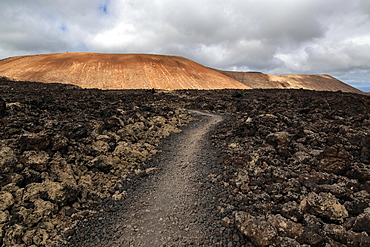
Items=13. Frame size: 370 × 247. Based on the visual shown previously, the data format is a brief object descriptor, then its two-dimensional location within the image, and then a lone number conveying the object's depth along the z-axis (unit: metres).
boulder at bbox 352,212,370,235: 4.09
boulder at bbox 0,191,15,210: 5.14
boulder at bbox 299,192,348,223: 4.69
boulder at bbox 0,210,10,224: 4.87
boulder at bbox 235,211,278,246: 4.46
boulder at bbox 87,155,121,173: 7.84
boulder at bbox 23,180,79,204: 5.71
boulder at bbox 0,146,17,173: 6.09
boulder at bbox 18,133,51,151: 7.11
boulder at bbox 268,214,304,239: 4.44
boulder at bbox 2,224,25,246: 4.62
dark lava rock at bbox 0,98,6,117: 10.04
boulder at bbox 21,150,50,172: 6.56
